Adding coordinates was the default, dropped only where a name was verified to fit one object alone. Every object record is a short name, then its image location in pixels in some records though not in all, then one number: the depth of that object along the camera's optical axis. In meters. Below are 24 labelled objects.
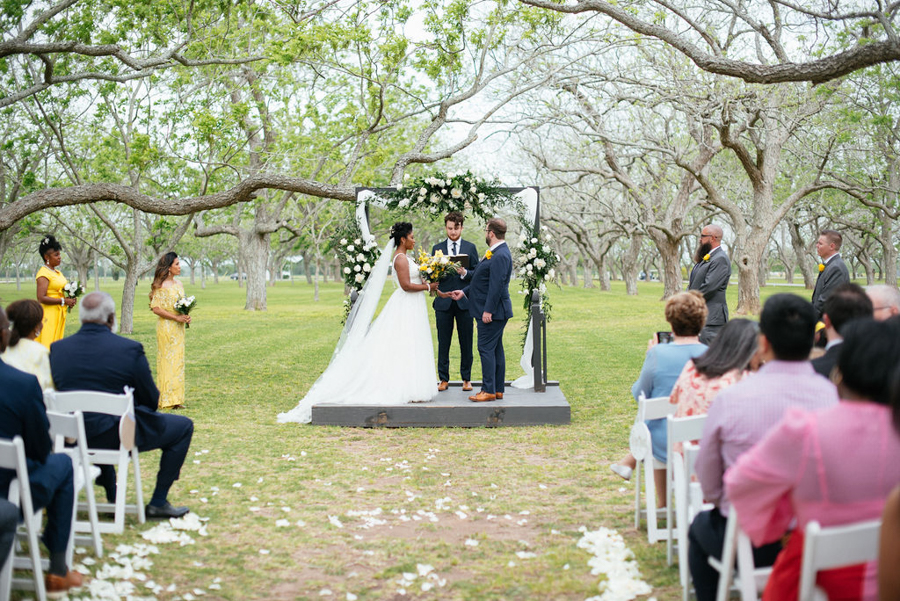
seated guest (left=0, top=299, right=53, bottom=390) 5.10
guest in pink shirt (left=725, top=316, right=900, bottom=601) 2.49
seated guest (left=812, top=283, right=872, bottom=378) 4.39
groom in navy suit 8.91
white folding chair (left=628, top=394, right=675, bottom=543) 4.73
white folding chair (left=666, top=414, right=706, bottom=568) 4.00
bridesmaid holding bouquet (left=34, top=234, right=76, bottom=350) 9.48
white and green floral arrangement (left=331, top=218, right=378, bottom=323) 10.29
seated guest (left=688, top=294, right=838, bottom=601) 3.18
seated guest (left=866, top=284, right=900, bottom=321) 5.16
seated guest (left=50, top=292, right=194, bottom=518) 5.11
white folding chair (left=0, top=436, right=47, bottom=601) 3.56
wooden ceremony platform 8.74
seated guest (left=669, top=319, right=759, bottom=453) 4.20
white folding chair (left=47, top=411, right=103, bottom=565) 4.32
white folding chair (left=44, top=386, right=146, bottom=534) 4.68
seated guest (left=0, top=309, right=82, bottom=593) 3.79
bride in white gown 8.95
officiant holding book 9.89
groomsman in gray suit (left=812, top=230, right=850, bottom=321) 8.26
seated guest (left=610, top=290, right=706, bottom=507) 5.10
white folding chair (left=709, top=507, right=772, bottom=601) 3.16
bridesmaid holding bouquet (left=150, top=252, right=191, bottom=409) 9.48
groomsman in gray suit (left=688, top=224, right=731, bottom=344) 9.20
